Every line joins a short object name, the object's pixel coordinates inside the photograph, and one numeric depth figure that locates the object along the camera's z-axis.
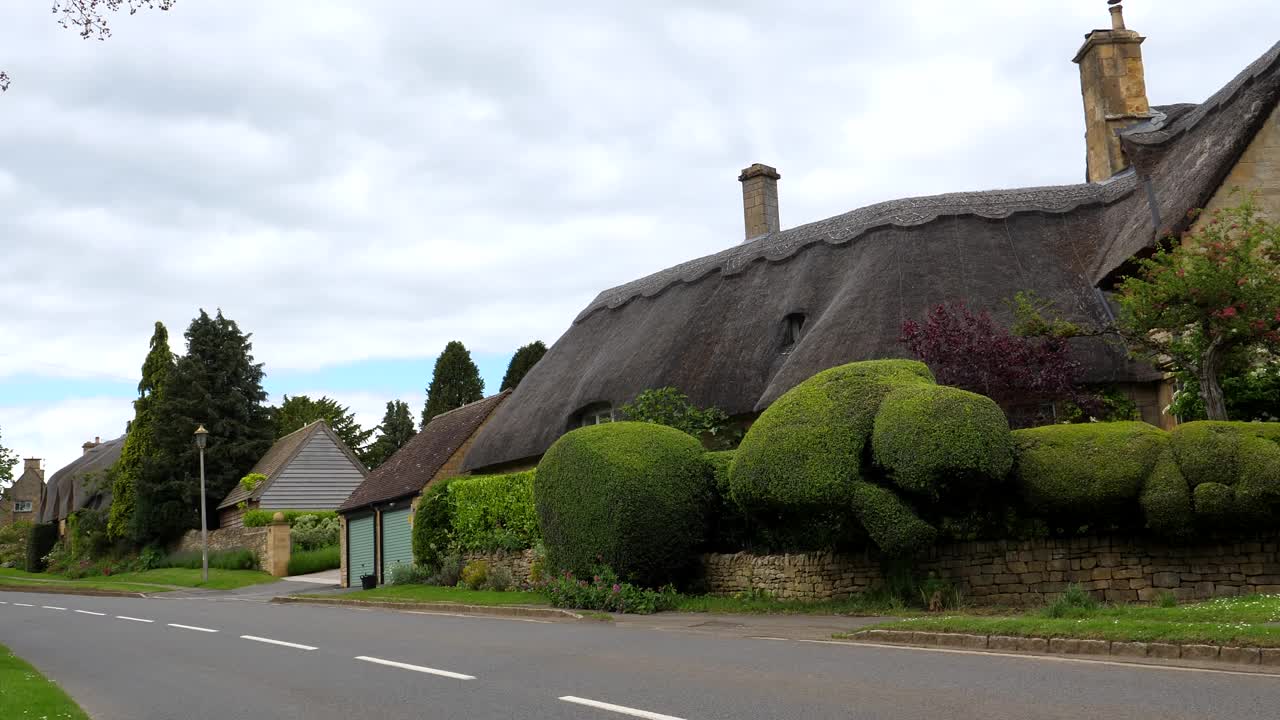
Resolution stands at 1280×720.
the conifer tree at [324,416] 68.56
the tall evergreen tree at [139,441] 49.53
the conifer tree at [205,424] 47.16
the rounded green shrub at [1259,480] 13.16
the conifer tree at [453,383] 62.19
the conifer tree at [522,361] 57.19
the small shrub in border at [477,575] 24.47
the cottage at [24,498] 103.81
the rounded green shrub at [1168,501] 13.70
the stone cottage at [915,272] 20.08
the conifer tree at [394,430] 66.56
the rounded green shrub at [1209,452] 13.53
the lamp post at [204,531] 34.45
